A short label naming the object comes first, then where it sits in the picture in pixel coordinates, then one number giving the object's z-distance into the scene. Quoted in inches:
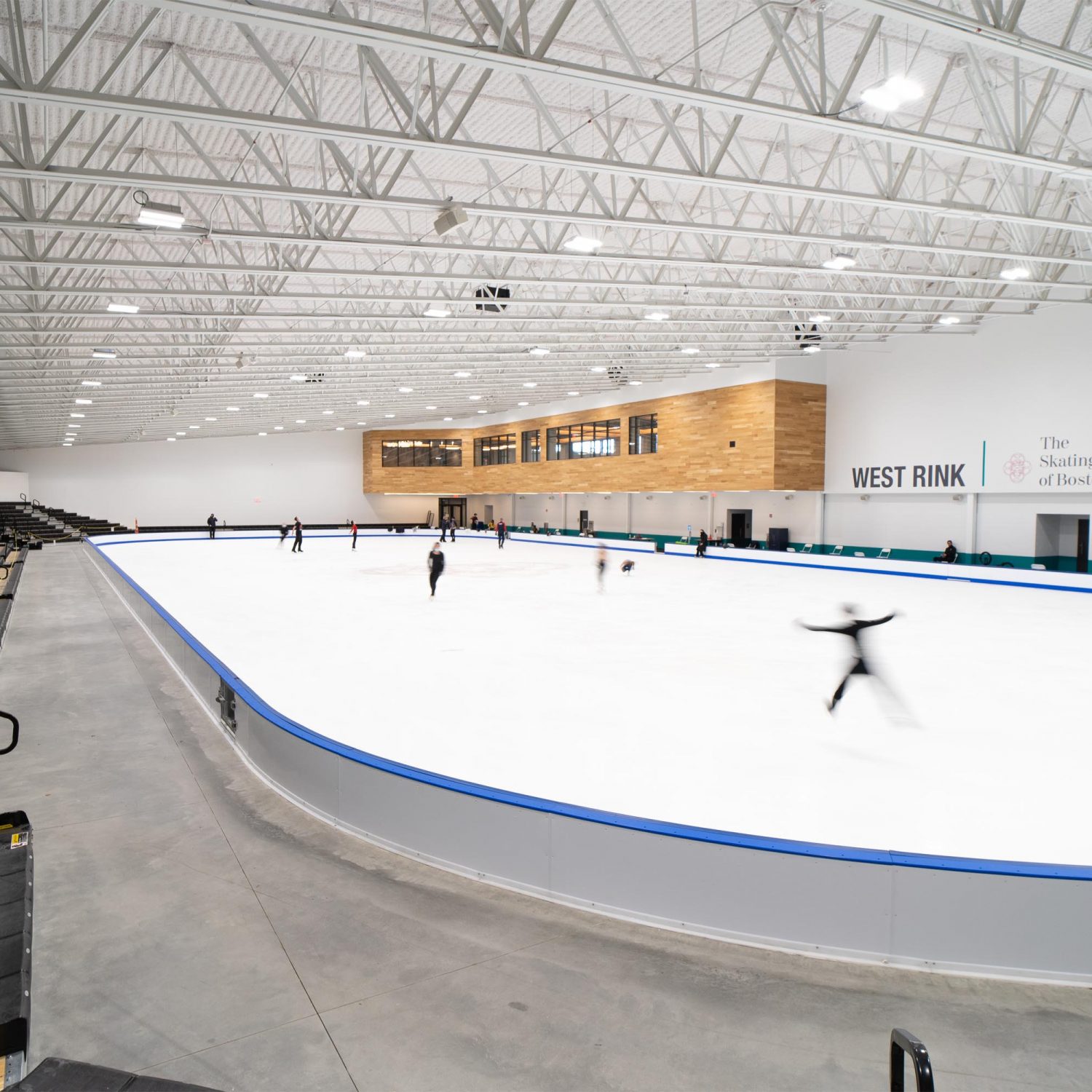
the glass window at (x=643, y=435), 1278.3
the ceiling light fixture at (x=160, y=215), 373.7
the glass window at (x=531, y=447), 1614.2
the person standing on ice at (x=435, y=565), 629.0
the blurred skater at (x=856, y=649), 287.7
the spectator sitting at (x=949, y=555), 868.0
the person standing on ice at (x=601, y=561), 689.0
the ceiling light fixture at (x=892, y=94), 276.1
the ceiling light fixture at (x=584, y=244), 434.3
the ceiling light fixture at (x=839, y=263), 517.3
